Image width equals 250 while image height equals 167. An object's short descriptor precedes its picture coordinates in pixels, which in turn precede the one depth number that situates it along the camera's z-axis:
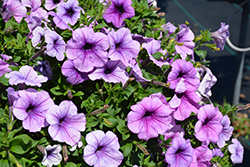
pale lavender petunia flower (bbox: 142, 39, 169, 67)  0.75
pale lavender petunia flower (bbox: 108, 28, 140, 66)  0.71
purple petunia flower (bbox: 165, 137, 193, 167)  0.71
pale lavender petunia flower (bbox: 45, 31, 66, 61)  0.69
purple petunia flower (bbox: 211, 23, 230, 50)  0.89
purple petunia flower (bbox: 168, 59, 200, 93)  0.74
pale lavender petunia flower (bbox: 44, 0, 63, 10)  0.78
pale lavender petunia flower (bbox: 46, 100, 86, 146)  0.65
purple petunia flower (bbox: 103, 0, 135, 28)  0.77
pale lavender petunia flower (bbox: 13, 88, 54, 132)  0.65
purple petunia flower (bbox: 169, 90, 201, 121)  0.73
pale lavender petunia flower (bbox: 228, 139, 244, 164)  0.85
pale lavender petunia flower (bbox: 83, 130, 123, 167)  0.67
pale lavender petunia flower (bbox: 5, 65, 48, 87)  0.66
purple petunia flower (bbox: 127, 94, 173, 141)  0.70
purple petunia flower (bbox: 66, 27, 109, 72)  0.70
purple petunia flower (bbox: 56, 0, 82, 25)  0.75
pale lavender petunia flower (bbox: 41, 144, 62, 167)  0.65
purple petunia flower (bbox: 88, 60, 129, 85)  0.70
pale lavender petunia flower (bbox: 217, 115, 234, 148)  0.79
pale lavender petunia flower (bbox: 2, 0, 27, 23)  0.76
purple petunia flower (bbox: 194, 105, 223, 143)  0.75
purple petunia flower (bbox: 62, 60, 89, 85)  0.69
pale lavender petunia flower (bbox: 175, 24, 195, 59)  0.83
